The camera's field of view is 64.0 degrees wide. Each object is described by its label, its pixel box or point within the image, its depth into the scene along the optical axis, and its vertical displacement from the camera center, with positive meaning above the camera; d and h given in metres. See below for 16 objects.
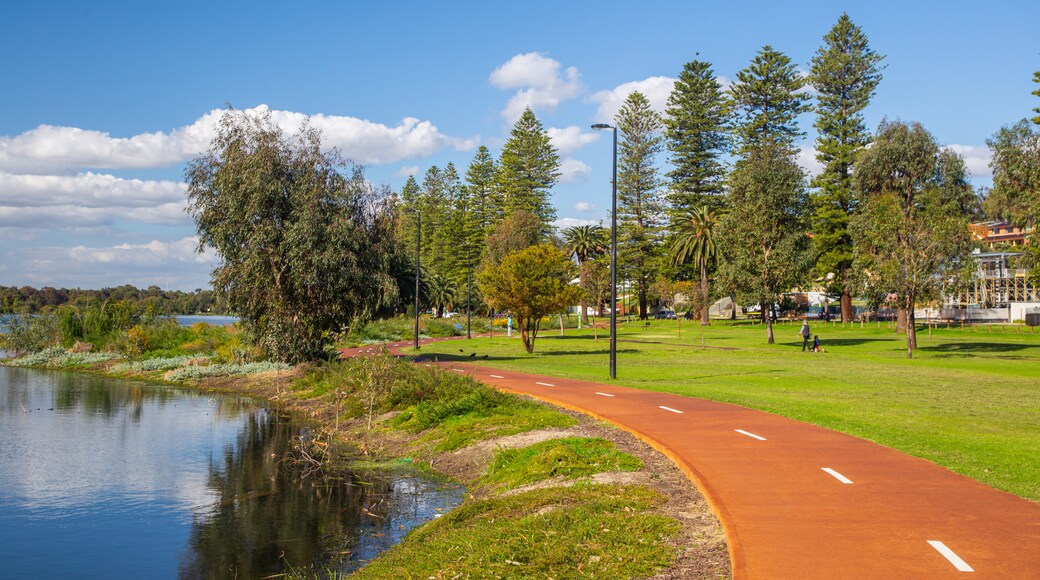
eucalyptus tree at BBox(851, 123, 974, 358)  41.53 +4.88
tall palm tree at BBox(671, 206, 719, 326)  76.50 +6.09
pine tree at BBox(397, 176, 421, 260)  113.75 +14.39
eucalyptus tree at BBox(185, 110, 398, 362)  30.25 +2.53
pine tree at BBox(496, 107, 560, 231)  93.38 +15.80
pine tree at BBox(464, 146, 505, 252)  96.88 +12.75
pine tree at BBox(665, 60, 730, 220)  80.56 +16.98
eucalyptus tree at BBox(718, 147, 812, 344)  48.53 +4.09
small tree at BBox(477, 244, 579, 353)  39.16 +1.06
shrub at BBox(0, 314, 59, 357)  49.91 -1.55
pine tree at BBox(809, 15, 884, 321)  69.69 +15.23
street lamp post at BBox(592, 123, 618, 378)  24.34 +1.21
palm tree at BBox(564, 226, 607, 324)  95.19 +7.53
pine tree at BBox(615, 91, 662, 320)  84.31 +11.44
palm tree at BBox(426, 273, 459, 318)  92.19 +1.73
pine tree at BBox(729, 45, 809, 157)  76.50 +19.19
